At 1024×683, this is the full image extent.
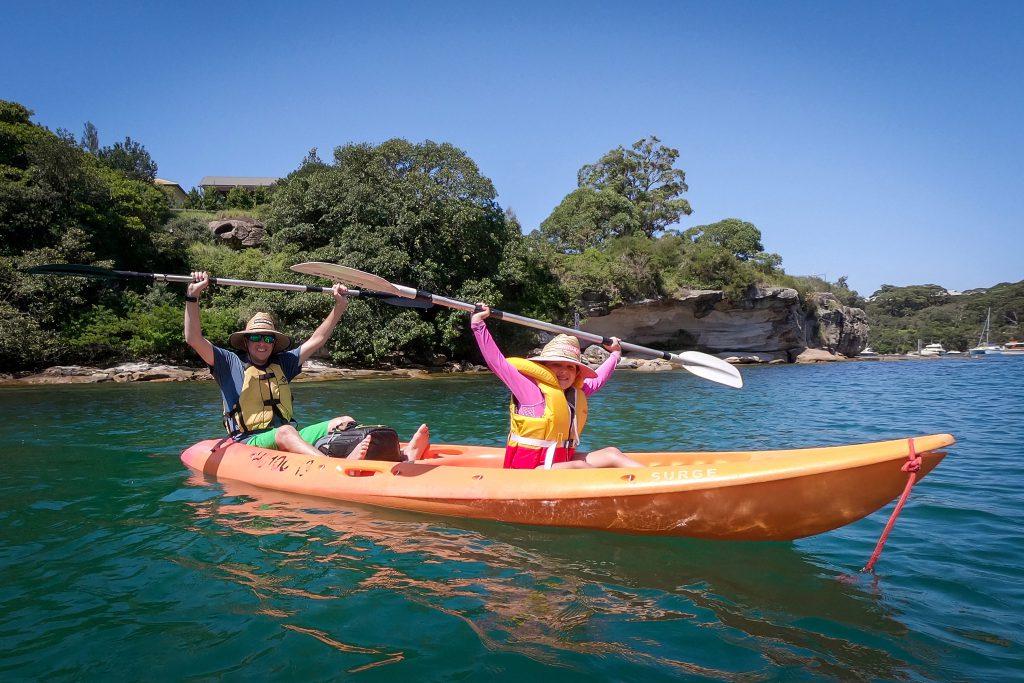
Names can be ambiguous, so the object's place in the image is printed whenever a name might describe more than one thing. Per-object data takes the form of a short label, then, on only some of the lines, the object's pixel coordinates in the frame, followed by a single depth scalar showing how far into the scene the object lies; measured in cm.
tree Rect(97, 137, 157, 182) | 3556
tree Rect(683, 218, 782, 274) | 3644
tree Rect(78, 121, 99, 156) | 3958
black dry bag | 508
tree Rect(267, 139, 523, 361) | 2000
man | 521
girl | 409
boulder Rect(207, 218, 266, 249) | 2797
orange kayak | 312
